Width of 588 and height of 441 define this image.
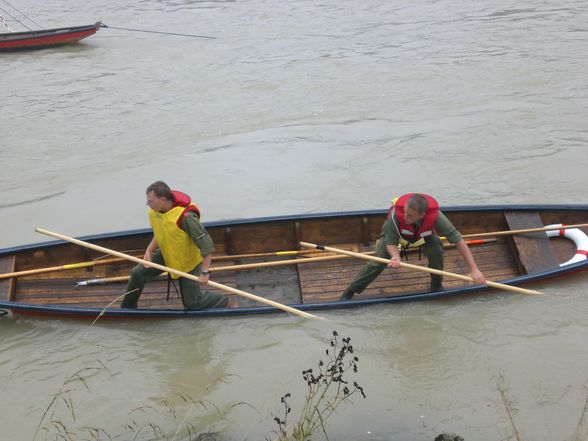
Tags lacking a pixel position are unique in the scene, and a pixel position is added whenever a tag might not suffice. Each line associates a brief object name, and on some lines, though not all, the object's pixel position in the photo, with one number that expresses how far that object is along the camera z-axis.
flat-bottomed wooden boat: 7.68
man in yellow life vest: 6.61
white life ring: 7.68
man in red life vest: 6.66
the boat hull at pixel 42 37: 20.80
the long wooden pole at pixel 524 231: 7.94
